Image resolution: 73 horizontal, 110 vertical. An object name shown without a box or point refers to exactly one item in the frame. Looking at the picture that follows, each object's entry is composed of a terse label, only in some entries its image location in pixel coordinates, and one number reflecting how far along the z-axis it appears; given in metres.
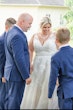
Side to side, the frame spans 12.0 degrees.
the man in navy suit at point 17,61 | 3.27
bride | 3.98
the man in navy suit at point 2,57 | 3.63
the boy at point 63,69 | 2.99
